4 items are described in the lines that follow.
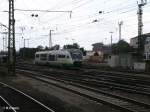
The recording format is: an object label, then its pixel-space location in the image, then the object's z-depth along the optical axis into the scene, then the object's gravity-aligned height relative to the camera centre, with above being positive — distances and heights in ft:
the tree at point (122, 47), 367.19 +10.63
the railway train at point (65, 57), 169.78 +0.37
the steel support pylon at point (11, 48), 123.24 +3.14
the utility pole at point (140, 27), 220.23 +17.95
